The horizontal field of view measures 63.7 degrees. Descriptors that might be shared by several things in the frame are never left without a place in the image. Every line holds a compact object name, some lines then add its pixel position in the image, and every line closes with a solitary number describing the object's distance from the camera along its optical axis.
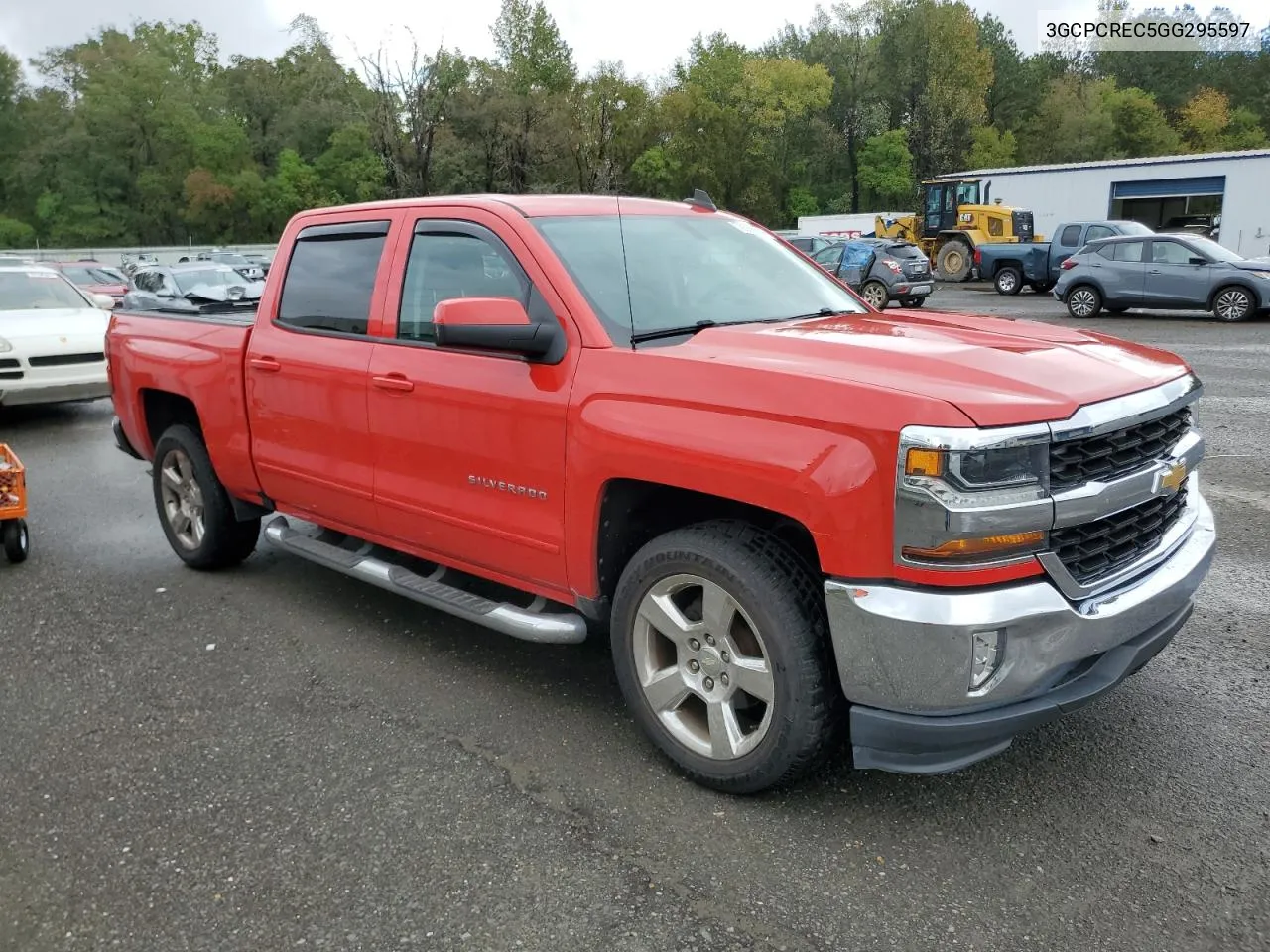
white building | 34.27
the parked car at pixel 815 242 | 26.71
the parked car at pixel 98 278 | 22.66
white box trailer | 43.67
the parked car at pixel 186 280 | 19.05
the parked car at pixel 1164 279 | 17.98
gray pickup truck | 25.39
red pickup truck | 2.73
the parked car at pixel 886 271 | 22.67
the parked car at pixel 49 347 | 10.33
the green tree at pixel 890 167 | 71.31
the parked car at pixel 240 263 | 25.09
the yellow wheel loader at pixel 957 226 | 32.91
